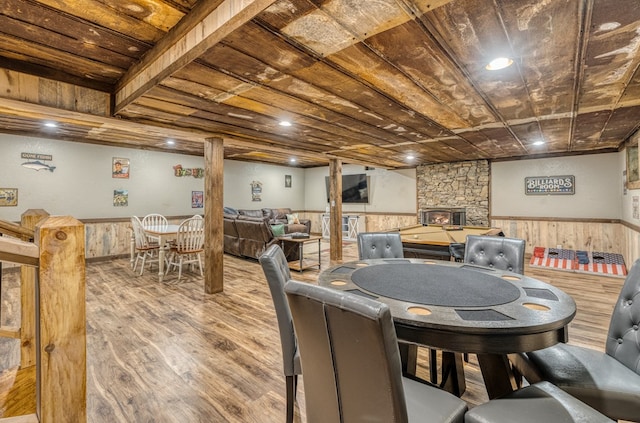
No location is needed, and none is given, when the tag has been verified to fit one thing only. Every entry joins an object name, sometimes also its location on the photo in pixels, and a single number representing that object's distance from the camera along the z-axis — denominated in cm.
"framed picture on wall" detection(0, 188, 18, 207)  504
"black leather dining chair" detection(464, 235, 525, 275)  257
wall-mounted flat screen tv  926
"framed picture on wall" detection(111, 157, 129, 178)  619
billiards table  405
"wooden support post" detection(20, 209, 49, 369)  169
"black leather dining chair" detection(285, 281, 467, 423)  90
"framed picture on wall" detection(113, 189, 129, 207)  624
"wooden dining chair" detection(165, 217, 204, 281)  473
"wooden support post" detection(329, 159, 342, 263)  640
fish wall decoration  525
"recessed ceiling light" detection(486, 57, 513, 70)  206
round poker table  124
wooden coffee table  523
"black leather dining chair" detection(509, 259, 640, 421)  128
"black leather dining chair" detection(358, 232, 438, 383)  309
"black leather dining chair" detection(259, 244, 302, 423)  164
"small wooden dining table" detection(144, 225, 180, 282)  469
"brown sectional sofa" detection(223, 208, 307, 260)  577
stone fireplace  721
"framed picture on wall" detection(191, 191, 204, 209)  751
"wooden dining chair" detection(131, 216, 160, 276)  493
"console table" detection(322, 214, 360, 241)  928
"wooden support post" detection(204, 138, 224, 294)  407
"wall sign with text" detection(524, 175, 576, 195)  632
